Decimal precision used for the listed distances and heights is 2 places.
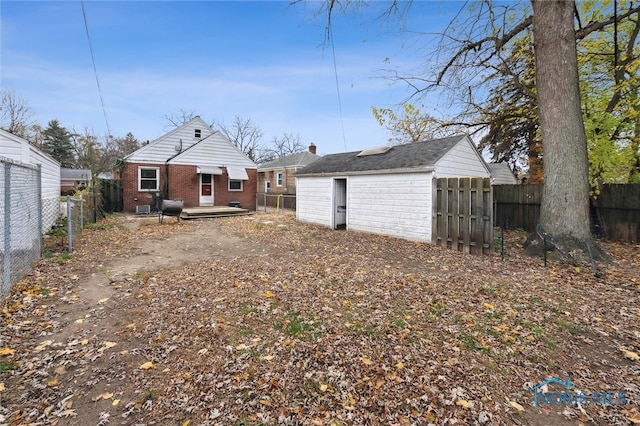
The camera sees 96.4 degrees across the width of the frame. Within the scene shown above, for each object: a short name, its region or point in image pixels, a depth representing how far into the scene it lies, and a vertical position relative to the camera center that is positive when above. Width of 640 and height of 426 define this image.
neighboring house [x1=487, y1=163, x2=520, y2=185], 22.05 +2.52
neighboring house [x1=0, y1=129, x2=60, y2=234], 7.67 +1.36
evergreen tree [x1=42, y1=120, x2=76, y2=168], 35.09 +7.70
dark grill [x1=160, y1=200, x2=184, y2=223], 12.92 -0.12
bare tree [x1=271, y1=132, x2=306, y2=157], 48.12 +10.56
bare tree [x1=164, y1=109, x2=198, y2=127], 36.29 +11.31
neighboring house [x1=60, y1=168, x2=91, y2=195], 24.64 +2.51
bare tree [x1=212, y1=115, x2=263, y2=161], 43.78 +11.19
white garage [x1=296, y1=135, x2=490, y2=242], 9.54 +0.85
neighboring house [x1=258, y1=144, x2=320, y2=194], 29.56 +3.76
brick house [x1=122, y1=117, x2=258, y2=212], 17.16 +2.17
